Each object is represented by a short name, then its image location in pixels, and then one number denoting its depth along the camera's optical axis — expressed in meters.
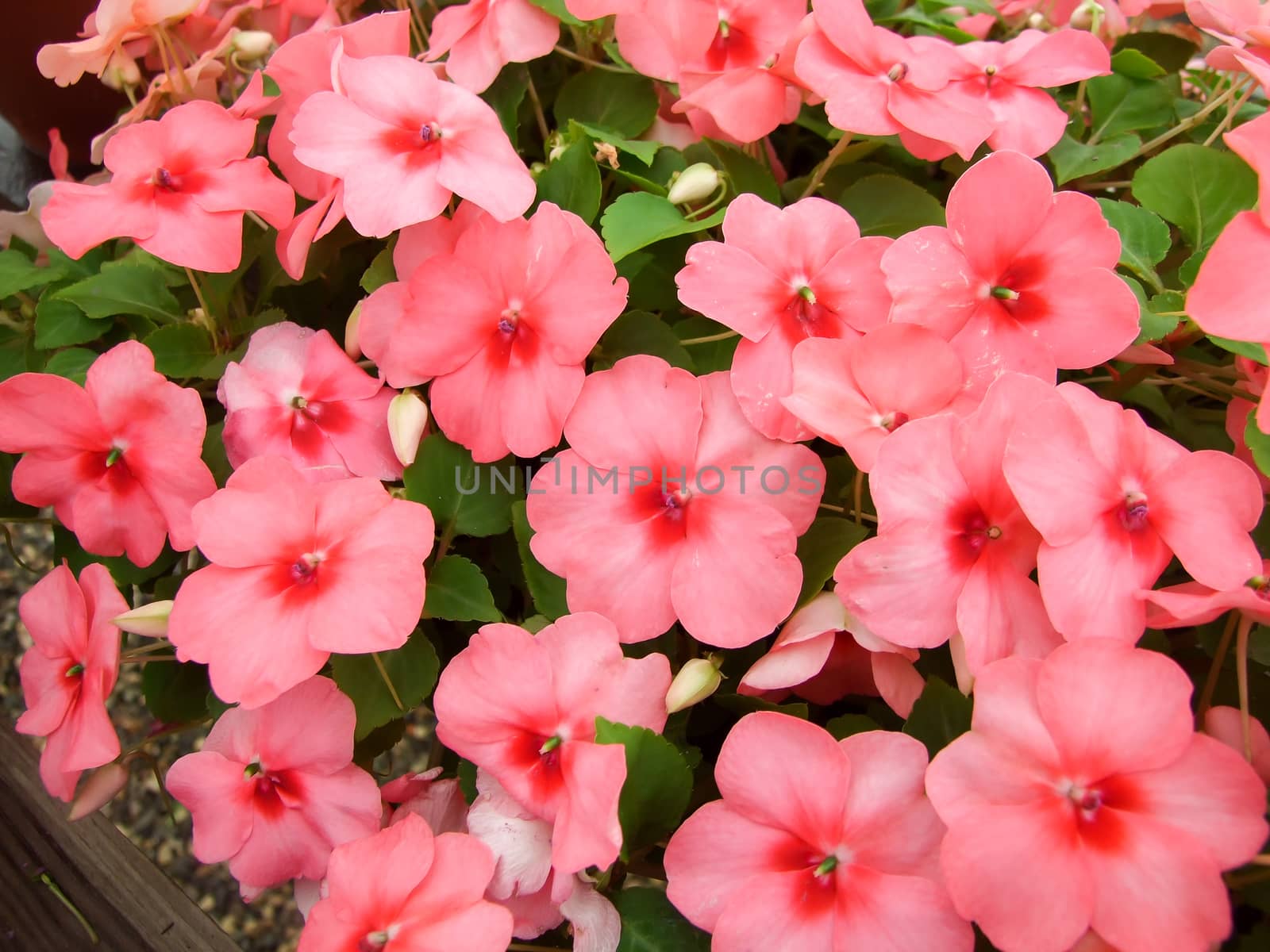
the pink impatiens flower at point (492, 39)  0.20
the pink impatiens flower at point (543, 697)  0.16
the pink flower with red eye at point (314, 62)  0.20
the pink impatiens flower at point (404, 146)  0.17
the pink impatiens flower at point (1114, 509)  0.14
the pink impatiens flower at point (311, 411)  0.19
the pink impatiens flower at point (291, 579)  0.16
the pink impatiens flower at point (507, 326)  0.17
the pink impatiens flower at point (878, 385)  0.16
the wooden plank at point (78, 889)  0.23
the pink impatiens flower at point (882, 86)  0.18
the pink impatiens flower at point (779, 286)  0.17
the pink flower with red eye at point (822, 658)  0.16
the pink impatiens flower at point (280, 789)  0.17
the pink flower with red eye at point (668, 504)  0.16
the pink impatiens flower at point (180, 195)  0.19
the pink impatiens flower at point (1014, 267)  0.16
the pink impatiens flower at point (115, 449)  0.18
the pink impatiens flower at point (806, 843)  0.14
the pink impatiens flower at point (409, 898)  0.15
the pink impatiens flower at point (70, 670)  0.18
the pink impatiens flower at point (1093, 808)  0.13
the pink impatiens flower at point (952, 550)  0.14
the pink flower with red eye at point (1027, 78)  0.19
